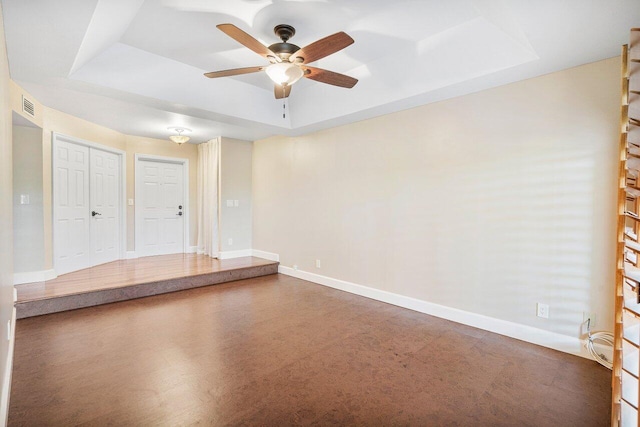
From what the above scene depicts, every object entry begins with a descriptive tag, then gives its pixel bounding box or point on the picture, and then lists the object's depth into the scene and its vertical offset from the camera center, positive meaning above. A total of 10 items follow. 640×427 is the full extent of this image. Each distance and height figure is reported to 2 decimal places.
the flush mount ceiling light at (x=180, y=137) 5.11 +1.18
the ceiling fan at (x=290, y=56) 2.03 +1.14
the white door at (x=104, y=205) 5.02 -0.02
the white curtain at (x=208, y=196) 5.82 +0.18
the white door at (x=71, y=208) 4.29 -0.07
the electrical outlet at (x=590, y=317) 2.45 -0.91
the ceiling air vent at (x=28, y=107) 3.50 +1.17
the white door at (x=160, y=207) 5.94 -0.06
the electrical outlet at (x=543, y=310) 2.66 -0.93
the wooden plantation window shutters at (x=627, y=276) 1.39 -0.33
